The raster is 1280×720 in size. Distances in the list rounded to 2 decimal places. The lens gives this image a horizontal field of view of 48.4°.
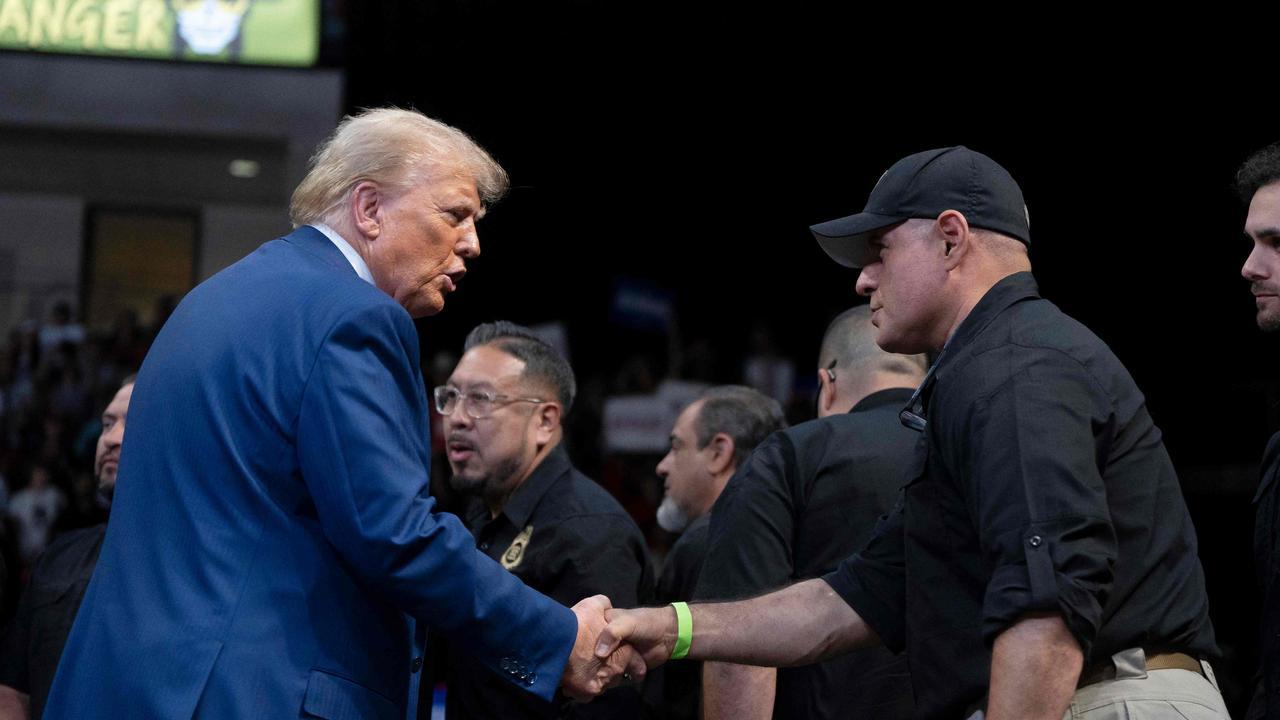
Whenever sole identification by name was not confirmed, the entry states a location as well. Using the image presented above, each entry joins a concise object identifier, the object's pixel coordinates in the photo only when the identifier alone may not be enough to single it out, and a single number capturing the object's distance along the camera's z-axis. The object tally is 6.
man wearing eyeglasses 3.64
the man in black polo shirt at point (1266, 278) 3.15
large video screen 12.01
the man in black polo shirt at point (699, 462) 4.52
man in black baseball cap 2.06
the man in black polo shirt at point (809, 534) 3.48
